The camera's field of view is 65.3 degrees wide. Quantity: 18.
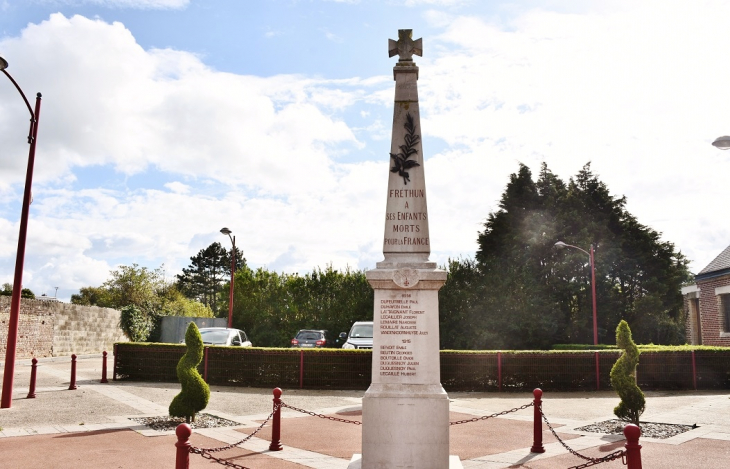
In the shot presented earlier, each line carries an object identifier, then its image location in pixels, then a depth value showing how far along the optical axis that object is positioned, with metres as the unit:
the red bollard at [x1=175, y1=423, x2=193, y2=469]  4.87
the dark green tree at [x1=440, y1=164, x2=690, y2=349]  30.69
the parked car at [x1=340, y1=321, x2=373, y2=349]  18.84
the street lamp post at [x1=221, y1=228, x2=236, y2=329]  29.02
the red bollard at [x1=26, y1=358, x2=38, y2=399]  13.11
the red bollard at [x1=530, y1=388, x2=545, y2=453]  8.36
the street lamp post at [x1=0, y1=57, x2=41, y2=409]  11.74
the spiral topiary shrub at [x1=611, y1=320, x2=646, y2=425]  10.15
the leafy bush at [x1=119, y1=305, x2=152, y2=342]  34.78
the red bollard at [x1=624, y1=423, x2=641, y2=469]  4.95
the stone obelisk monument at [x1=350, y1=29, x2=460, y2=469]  6.86
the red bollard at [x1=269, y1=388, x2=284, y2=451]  8.38
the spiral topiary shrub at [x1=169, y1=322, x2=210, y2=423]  9.97
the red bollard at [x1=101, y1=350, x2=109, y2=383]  16.86
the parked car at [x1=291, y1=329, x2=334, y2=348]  23.59
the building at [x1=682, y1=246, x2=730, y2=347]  24.23
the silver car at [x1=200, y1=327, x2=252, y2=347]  19.73
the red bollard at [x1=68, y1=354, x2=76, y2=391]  14.79
